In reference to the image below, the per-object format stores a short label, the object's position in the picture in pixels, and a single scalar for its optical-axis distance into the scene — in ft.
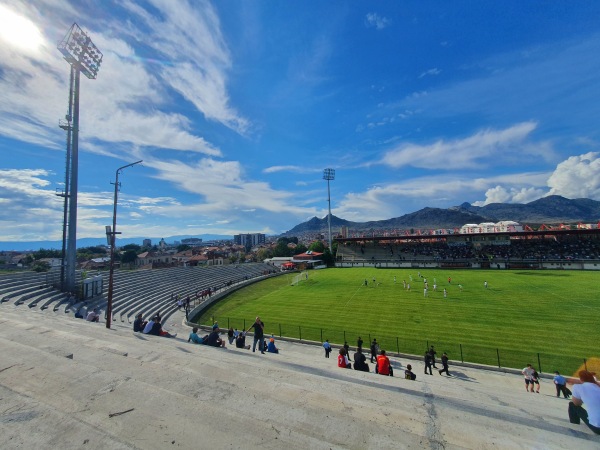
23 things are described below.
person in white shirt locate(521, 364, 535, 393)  41.06
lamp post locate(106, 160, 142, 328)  50.70
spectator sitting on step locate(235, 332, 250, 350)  51.31
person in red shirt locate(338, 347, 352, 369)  42.38
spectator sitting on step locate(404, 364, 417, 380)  39.69
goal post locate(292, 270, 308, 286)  150.76
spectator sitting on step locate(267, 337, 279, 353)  50.15
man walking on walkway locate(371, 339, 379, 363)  52.54
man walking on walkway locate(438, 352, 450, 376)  47.26
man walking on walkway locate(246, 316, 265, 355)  43.78
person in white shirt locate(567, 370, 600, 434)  14.03
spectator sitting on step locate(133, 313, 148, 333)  41.22
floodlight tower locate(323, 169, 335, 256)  328.90
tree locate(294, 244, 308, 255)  357.82
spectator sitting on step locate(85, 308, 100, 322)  53.94
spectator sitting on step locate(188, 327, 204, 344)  42.80
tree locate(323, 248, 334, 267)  249.96
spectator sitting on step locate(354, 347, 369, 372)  40.32
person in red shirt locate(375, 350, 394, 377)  39.07
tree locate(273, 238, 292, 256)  348.14
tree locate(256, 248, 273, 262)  348.43
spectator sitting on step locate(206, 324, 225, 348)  41.24
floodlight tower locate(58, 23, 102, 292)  78.95
